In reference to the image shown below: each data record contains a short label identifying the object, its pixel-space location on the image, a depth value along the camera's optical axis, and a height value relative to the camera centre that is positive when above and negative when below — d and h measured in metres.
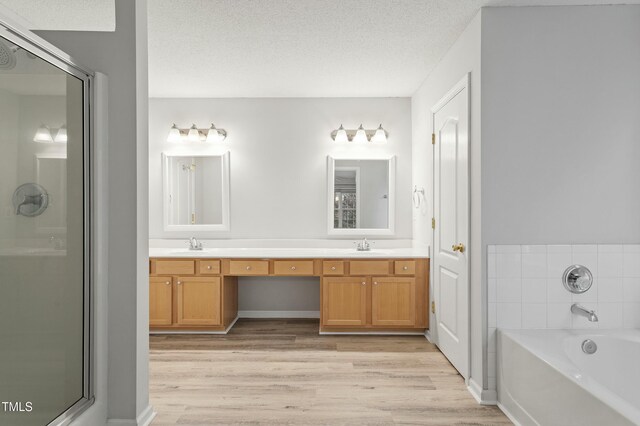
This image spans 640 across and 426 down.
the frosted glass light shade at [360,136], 4.46 +0.82
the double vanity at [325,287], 3.92 -0.71
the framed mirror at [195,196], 4.58 +0.19
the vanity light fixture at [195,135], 4.49 +0.85
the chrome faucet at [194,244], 4.42 -0.33
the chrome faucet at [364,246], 4.40 -0.36
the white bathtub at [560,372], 1.81 -0.82
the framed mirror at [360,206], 4.56 +0.15
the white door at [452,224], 2.82 -0.09
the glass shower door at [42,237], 1.63 -0.10
